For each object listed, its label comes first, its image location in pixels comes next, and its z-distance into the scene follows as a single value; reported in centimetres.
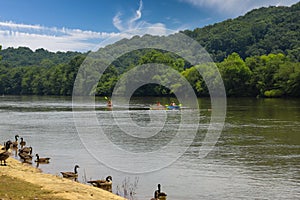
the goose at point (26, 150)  2756
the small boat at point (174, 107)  7125
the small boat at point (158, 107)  7131
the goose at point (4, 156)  2103
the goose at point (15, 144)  3129
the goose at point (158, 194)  1773
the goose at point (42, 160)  2552
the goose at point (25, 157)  2656
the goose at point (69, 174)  2116
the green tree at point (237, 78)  11431
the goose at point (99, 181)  1958
